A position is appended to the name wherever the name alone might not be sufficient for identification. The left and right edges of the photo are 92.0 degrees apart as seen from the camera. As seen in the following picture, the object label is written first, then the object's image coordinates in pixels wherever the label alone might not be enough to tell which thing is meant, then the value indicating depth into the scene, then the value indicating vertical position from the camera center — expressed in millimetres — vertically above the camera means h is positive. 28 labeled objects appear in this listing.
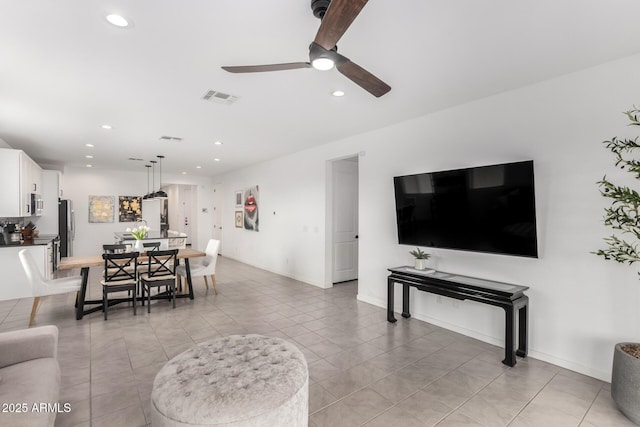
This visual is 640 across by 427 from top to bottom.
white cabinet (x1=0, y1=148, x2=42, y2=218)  5051 +559
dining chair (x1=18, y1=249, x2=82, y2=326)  3957 -924
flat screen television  2986 +25
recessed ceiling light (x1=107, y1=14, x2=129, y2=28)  1997 +1281
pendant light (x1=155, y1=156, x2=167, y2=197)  7369 +485
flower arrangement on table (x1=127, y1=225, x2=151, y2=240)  5543 -349
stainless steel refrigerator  7566 -261
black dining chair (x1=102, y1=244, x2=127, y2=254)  5186 -562
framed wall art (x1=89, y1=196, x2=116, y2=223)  8867 +200
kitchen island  5914 -530
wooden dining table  4133 -754
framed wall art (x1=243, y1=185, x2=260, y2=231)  7941 +149
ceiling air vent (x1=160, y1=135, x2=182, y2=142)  5219 +1303
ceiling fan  1336 +891
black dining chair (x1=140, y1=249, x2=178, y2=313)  4598 -942
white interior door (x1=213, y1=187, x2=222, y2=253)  10414 -77
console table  2932 -850
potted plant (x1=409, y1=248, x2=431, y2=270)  3914 -612
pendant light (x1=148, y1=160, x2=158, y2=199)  9411 +1079
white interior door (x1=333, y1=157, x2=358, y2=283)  6051 -135
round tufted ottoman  1500 -941
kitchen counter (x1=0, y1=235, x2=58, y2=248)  5172 -479
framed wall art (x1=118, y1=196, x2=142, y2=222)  9227 +199
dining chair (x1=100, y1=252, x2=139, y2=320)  4195 -932
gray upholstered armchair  1485 -948
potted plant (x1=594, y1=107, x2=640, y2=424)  2168 -284
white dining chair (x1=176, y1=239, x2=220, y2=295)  5293 -956
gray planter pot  2141 -1248
